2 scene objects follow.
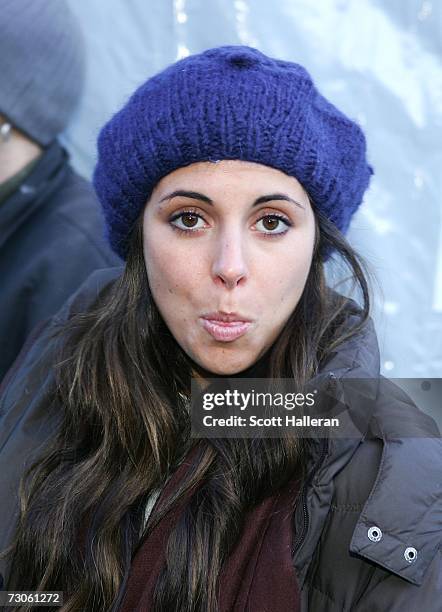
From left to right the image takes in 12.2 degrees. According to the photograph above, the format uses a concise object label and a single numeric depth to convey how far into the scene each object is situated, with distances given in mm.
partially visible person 1783
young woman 1439
